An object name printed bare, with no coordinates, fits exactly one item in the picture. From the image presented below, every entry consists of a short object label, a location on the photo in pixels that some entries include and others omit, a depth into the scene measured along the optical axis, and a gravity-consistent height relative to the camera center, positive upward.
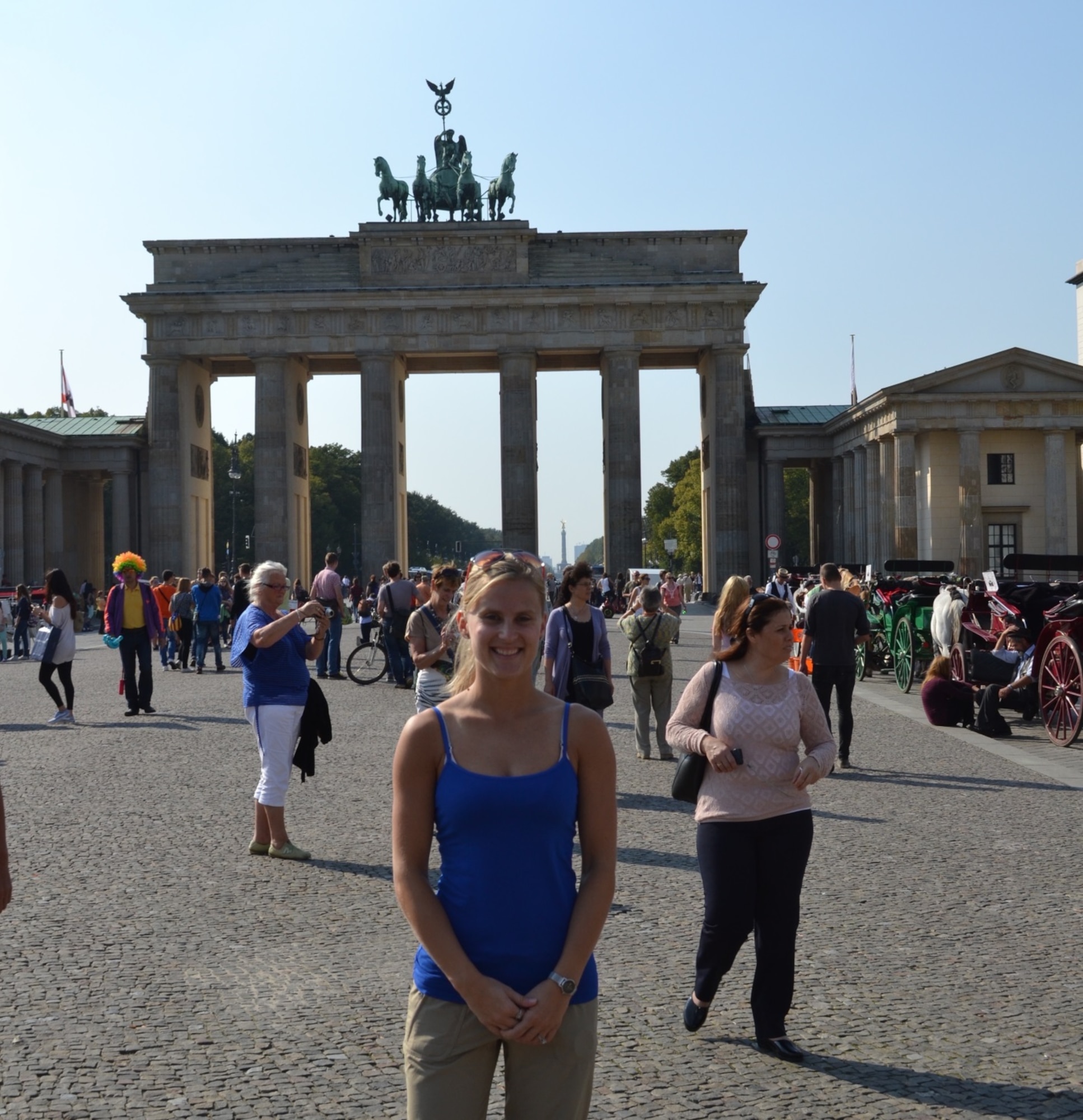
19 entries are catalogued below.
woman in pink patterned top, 6.12 -0.88
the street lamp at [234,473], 70.50 +5.21
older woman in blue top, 9.98 -0.59
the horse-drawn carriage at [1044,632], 16.08 -0.60
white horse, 19.62 -0.48
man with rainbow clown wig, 20.27 -0.42
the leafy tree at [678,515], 107.88 +5.20
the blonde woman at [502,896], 3.48 -0.68
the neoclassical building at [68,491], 65.69 +4.58
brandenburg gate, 68.81 +11.05
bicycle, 26.27 -1.28
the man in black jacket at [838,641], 14.52 -0.55
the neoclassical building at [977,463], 59.00 +4.44
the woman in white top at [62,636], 19.19 -0.53
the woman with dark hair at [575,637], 13.27 -0.43
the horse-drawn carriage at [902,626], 22.86 -0.68
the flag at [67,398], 86.12 +10.52
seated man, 17.47 -1.31
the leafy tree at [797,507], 109.25 +5.09
